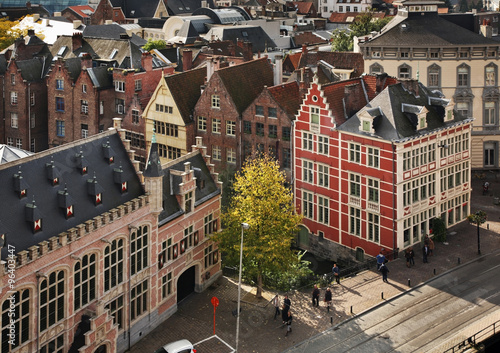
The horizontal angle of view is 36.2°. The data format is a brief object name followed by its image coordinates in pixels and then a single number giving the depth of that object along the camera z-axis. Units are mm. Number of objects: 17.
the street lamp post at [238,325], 49225
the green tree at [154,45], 110712
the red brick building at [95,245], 45844
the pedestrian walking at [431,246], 68688
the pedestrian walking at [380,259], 65125
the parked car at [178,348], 51031
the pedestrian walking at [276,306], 58388
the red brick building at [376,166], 67625
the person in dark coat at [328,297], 59500
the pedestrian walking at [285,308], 56281
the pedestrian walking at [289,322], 56062
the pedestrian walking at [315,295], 59812
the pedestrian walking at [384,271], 63688
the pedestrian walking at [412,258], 66625
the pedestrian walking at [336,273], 64312
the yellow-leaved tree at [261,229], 59719
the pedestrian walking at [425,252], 67312
